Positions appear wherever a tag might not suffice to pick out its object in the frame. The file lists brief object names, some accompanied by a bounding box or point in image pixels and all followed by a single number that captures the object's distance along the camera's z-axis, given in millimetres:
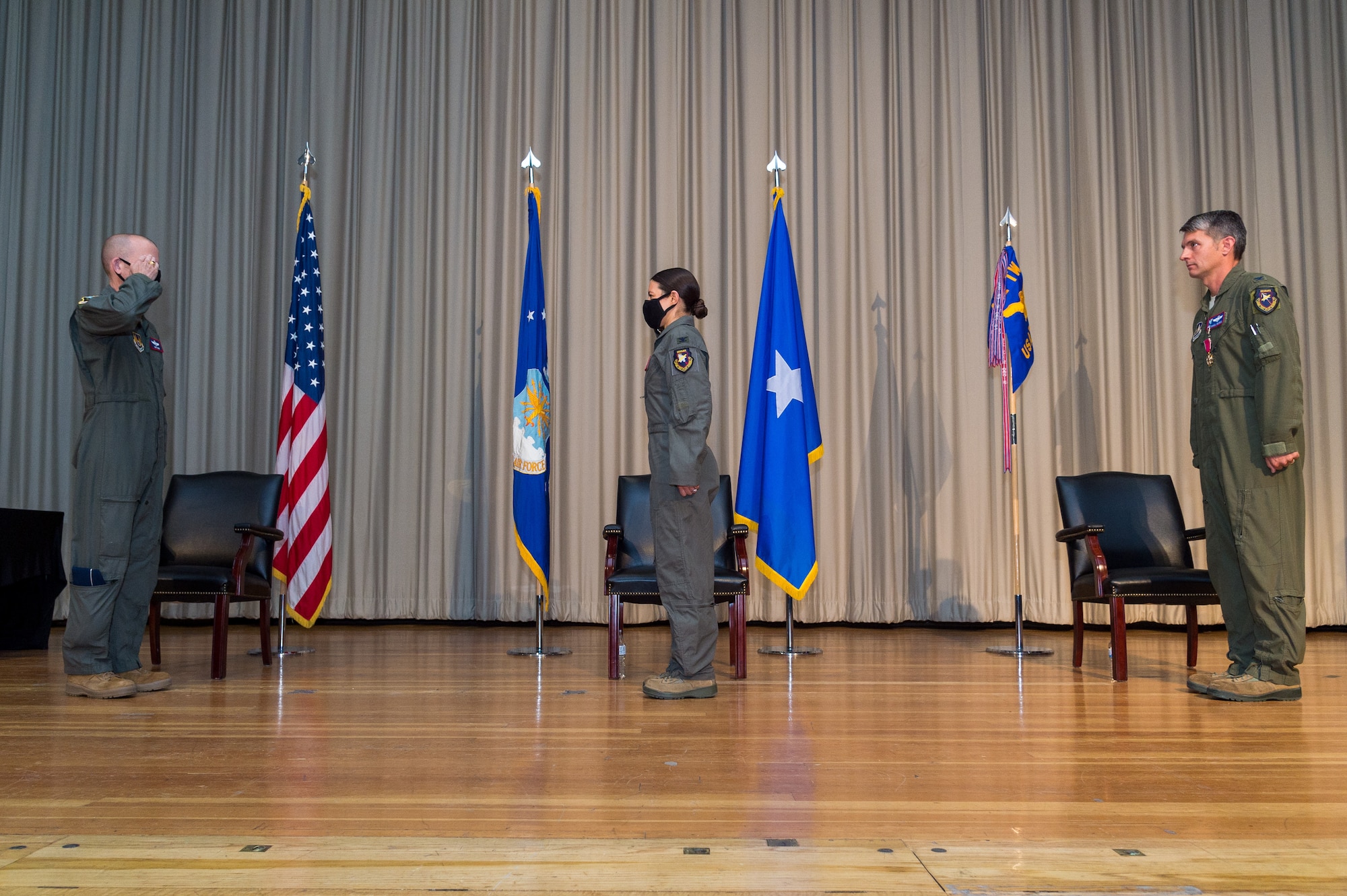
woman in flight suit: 3471
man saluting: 3424
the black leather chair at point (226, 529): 4285
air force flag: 5152
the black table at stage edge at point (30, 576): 4758
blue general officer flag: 5078
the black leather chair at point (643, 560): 4016
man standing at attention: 3359
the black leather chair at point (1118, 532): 4184
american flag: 5480
